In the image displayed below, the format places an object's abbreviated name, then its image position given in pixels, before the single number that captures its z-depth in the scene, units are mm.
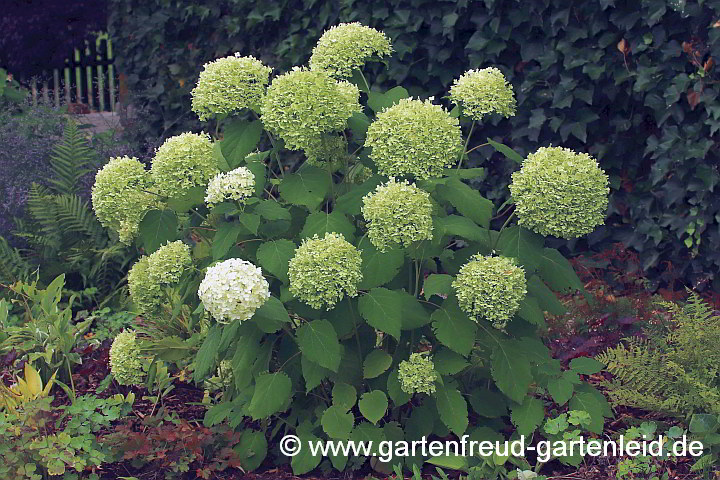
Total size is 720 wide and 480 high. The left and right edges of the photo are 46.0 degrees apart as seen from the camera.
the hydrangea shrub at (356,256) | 2938
